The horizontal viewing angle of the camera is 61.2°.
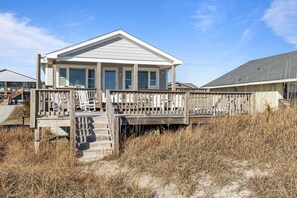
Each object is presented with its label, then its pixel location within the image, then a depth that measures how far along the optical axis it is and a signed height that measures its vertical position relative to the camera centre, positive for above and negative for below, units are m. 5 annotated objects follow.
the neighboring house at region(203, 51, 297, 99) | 16.80 +1.55
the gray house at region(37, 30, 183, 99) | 12.04 +1.64
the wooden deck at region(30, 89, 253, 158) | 7.36 -0.54
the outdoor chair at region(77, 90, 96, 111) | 11.29 -0.34
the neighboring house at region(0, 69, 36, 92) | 40.22 +2.21
